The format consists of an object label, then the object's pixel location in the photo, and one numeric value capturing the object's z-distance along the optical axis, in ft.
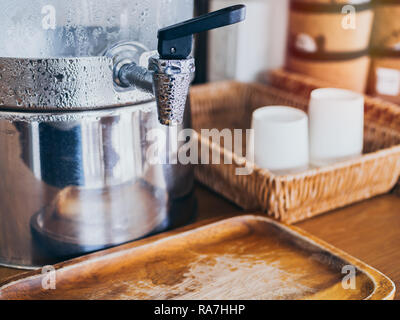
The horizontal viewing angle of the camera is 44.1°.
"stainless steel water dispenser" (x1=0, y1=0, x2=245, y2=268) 1.91
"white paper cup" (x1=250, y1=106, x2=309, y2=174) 2.60
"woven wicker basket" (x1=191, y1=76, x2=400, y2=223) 2.46
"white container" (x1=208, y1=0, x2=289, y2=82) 3.82
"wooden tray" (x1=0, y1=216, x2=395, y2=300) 2.01
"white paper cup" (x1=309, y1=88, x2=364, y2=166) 2.78
